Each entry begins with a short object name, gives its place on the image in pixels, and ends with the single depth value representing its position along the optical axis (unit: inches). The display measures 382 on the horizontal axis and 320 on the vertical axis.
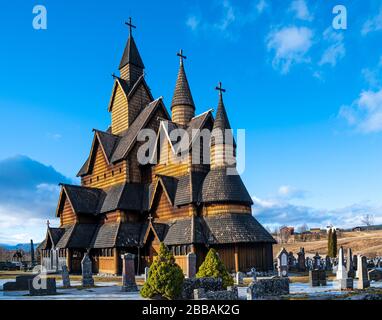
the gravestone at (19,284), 828.1
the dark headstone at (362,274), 733.9
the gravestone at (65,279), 943.4
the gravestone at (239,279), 937.7
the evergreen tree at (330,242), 1764.5
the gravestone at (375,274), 994.7
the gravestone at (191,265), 833.5
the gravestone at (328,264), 1453.0
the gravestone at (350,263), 948.3
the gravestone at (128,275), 791.9
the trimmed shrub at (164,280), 579.5
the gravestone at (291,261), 1478.1
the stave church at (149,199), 1179.3
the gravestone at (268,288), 531.2
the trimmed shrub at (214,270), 647.8
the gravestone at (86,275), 956.6
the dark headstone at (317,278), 850.1
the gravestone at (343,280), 711.7
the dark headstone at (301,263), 1413.4
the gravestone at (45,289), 753.0
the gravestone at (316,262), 1405.4
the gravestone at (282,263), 1055.0
